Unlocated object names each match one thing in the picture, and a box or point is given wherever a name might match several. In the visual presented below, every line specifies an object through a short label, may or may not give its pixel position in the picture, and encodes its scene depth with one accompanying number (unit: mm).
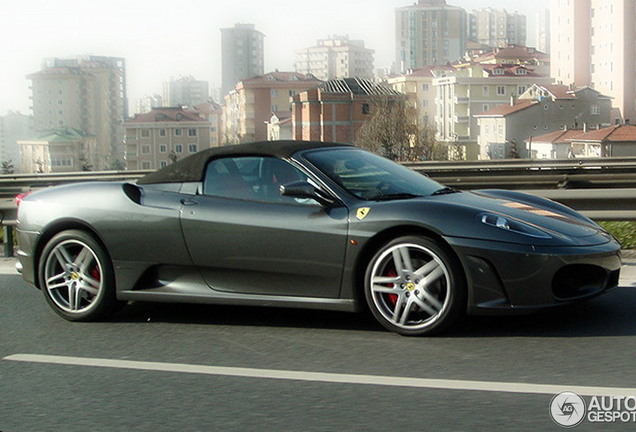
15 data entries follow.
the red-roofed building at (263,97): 148125
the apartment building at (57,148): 112250
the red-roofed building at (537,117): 108750
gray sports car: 5566
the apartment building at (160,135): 122125
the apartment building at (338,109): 108750
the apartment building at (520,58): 170125
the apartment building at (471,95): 130875
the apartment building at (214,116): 149250
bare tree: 75625
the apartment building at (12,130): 155000
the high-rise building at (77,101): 165000
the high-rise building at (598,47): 129875
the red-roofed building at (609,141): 85312
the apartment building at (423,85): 146375
